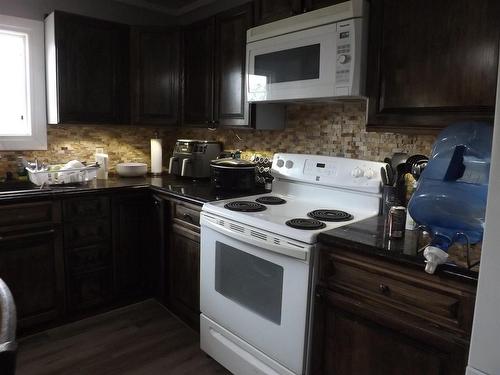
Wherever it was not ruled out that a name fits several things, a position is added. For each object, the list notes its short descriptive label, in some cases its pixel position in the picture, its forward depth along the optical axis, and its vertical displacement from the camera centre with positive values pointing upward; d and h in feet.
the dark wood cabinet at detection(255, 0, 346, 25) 6.38 +2.17
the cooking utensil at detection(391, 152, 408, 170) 6.39 -0.32
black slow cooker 8.12 -0.83
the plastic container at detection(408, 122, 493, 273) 4.48 -0.60
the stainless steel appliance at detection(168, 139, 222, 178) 9.57 -0.59
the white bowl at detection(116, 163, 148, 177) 10.10 -0.98
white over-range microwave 5.76 +1.28
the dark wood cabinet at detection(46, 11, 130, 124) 8.71 +1.37
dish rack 8.16 -0.99
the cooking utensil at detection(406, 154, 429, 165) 5.71 -0.28
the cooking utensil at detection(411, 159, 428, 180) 5.56 -0.40
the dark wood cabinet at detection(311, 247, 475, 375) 4.12 -2.08
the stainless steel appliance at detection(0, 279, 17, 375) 2.27 -1.26
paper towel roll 10.65 -0.66
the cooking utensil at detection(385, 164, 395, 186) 6.20 -0.56
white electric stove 5.43 -1.81
